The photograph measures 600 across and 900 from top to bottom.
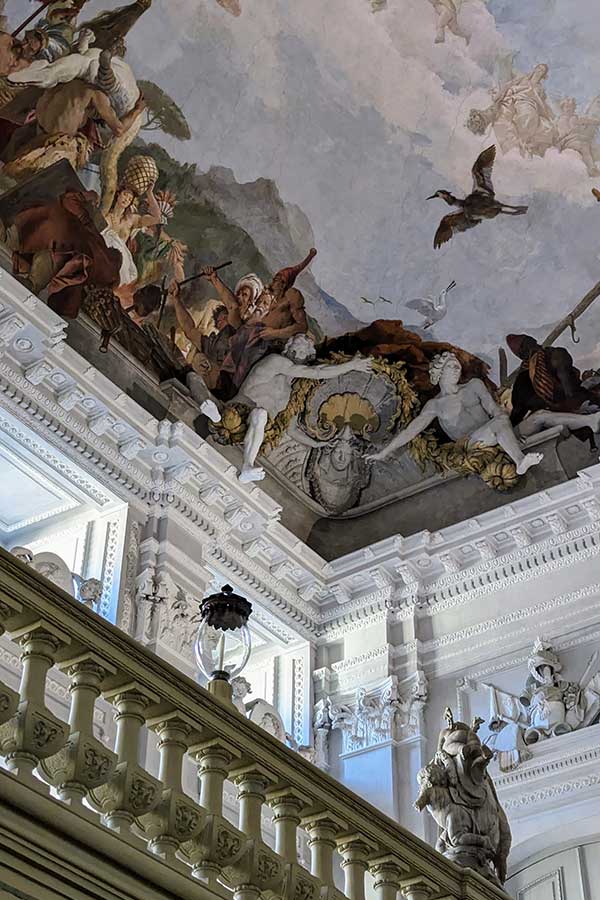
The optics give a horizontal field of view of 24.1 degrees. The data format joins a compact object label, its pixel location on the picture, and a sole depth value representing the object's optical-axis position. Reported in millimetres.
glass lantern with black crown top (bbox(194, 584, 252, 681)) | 5926
